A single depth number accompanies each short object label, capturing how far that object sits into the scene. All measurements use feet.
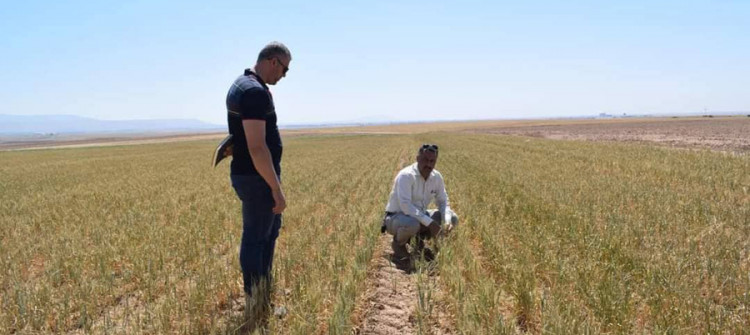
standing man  11.13
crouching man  18.06
